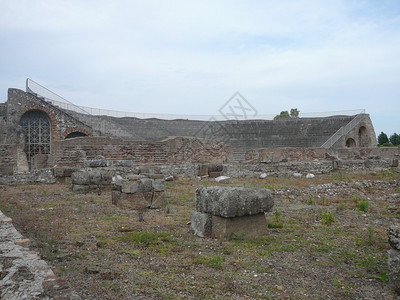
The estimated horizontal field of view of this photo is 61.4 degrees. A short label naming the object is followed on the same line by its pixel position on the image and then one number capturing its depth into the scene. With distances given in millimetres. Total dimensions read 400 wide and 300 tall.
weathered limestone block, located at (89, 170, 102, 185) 11281
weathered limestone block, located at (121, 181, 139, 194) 8570
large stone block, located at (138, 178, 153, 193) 8695
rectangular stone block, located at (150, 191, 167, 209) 8582
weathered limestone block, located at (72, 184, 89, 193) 11053
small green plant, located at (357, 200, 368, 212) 7784
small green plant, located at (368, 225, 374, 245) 5096
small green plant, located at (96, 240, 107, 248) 4995
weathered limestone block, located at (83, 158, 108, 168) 13219
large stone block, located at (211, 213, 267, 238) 5297
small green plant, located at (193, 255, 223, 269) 4168
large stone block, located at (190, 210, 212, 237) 5512
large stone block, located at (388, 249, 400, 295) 3412
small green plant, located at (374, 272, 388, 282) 3709
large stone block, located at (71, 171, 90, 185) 11141
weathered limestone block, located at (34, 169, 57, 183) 13422
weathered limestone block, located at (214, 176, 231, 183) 13471
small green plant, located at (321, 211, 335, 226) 6502
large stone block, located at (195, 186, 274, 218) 5250
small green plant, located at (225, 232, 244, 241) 5211
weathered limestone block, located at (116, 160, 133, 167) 14242
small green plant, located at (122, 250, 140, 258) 4602
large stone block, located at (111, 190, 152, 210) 8484
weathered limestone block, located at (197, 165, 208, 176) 15760
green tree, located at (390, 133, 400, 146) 40275
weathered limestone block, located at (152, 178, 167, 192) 8773
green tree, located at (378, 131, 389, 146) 42219
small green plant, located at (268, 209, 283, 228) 6186
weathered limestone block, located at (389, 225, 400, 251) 3443
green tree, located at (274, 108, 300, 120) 48791
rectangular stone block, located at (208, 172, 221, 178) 15966
